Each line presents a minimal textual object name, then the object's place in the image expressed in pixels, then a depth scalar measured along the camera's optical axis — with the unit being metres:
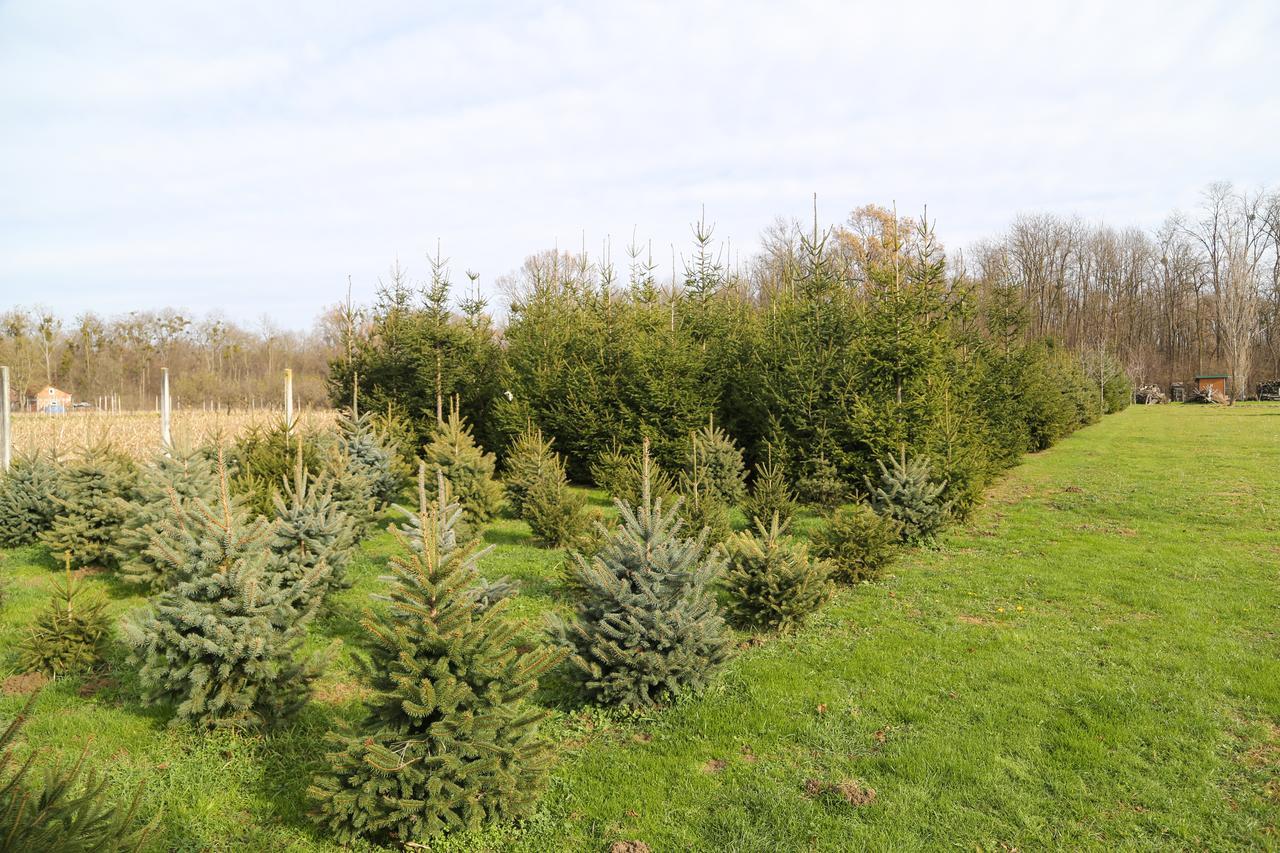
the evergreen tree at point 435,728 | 3.96
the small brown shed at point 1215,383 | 46.66
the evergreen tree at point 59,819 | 2.04
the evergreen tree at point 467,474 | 11.41
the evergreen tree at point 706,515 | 9.03
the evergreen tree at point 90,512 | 9.86
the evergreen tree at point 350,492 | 10.36
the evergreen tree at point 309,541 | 7.34
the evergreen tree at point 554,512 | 10.95
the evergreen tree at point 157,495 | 8.05
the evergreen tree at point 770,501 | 10.16
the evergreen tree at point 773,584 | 7.42
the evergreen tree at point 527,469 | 11.75
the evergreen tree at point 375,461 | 12.70
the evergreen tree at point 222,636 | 4.91
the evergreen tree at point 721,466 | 12.15
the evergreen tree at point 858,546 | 8.99
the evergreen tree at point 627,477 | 10.13
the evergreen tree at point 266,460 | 10.45
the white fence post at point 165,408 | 13.23
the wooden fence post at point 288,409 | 11.71
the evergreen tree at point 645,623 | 5.71
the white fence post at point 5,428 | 13.62
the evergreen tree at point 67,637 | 6.22
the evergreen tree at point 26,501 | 10.88
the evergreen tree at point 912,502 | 10.53
